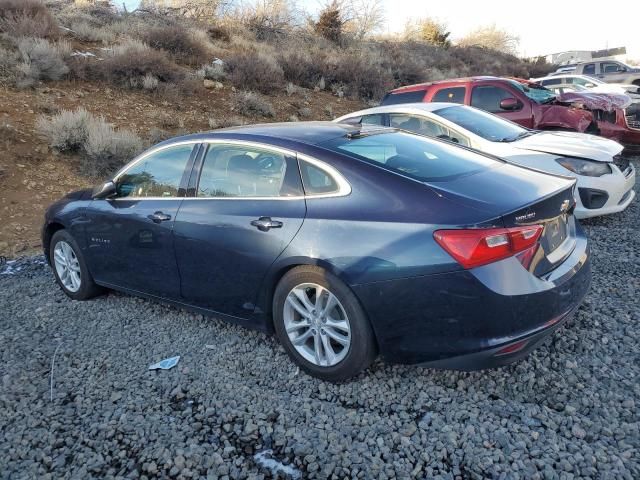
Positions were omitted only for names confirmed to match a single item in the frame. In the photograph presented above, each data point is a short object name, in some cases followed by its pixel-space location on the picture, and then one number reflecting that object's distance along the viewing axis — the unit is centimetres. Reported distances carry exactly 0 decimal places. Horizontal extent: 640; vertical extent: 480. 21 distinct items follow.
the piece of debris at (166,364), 360
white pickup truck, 2031
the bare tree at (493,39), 4348
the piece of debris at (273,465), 254
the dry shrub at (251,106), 1328
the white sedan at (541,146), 583
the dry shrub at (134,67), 1271
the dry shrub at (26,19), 1317
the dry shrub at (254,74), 1496
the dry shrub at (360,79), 1781
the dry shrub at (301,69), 1738
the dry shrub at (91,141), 899
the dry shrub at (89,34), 1523
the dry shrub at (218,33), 2022
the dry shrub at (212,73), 1482
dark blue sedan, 277
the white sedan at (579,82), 1630
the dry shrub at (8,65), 1120
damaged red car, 838
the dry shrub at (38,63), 1126
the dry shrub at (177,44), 1592
